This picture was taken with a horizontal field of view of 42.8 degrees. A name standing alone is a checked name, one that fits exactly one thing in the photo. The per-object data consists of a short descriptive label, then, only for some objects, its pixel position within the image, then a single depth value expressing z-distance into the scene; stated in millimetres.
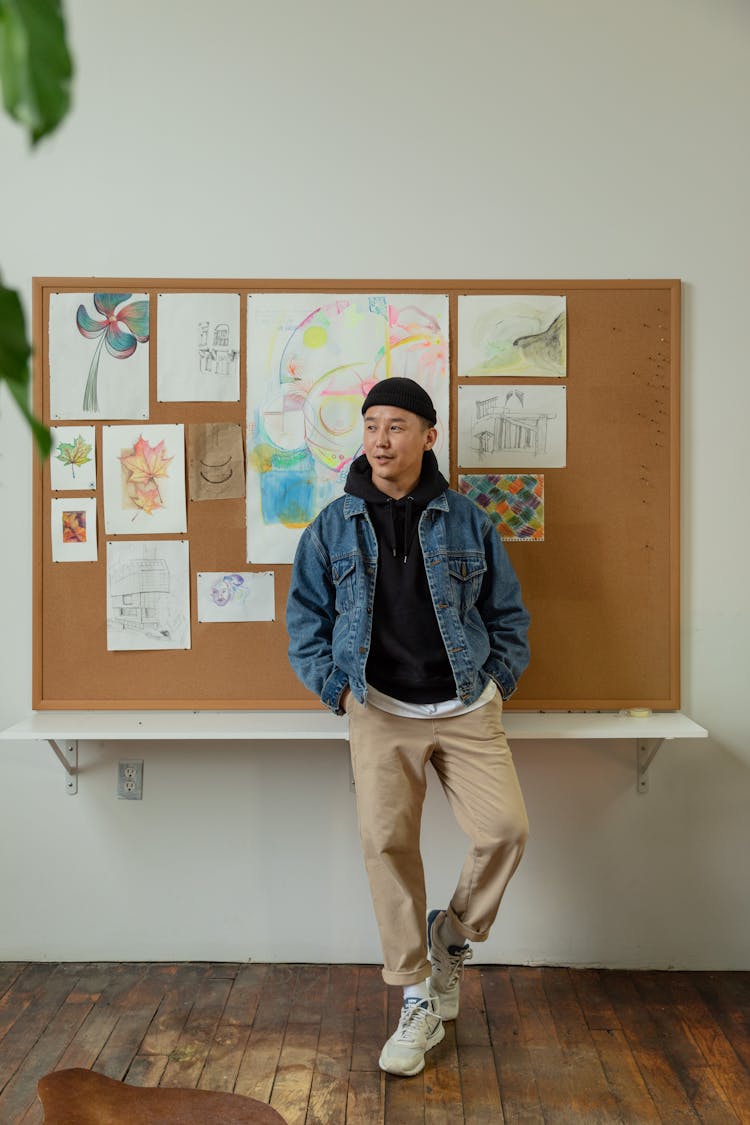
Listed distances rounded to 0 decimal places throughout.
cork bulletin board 2812
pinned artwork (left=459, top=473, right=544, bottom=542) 2809
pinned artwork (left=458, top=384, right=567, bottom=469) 2812
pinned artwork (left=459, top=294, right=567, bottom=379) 2812
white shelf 2604
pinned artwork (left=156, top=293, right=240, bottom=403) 2816
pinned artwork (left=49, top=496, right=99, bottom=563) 2852
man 2400
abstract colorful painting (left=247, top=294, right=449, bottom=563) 2803
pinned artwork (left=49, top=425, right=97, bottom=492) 2846
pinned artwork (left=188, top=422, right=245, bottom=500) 2824
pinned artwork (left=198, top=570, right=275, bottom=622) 2832
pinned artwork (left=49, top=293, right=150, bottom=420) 2824
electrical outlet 2904
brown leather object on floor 1651
